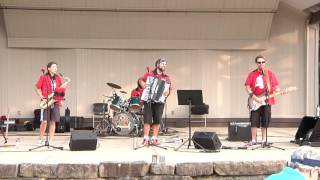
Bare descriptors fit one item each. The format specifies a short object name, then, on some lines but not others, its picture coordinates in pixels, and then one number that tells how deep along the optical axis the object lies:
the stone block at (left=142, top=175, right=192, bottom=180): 6.89
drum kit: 11.34
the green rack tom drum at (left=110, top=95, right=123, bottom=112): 11.54
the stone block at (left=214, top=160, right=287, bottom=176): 6.98
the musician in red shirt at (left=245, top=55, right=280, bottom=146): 8.68
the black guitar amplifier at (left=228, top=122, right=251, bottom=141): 10.07
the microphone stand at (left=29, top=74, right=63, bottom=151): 8.55
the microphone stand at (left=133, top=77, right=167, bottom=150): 8.80
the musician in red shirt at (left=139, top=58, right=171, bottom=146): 8.88
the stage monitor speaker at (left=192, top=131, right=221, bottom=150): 8.20
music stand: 8.87
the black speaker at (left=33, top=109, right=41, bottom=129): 13.39
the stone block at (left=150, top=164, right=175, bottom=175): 6.89
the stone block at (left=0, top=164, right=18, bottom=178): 6.76
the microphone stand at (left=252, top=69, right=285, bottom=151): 8.67
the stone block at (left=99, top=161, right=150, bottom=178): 6.85
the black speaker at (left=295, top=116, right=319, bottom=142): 9.39
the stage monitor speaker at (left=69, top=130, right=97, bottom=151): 8.34
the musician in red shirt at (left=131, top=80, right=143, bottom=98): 11.52
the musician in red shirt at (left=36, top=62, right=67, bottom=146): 8.83
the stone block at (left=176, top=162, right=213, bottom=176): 6.91
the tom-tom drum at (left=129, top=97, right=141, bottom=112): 11.39
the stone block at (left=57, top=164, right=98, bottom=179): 6.80
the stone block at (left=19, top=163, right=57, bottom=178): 6.81
